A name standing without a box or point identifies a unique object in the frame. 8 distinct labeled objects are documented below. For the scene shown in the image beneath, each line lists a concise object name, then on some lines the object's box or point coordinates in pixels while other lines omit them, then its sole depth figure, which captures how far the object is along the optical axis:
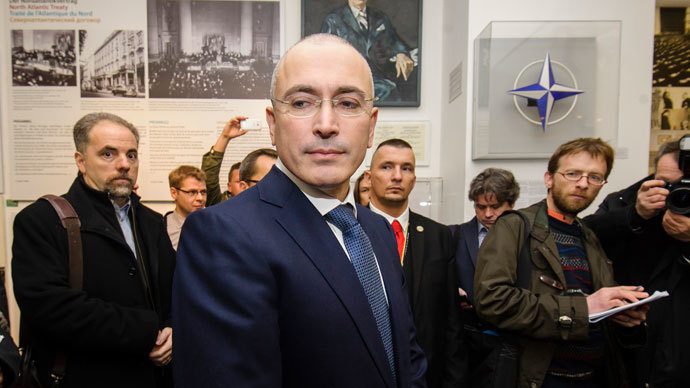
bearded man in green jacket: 1.73
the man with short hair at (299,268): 0.77
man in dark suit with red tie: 2.15
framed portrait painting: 4.15
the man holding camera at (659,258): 1.86
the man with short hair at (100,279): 1.60
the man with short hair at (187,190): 3.30
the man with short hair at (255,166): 2.55
